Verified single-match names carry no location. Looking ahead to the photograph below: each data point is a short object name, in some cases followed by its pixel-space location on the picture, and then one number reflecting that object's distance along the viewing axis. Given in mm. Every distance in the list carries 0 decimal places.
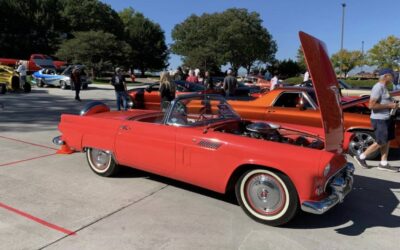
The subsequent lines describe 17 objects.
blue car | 23578
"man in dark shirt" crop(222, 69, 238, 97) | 12477
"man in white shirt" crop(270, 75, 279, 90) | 18441
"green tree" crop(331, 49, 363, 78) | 58344
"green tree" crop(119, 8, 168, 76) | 66938
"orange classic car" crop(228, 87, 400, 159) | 7062
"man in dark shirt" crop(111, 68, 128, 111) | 12883
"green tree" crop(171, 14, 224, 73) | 50419
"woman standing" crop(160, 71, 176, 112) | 9203
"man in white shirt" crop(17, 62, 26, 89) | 20069
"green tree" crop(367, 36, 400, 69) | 48500
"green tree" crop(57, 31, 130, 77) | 36281
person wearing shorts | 6109
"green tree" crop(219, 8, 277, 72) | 51969
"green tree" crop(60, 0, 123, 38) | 56000
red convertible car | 3816
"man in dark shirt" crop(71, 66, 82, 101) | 17016
